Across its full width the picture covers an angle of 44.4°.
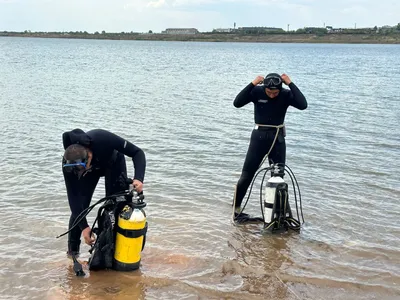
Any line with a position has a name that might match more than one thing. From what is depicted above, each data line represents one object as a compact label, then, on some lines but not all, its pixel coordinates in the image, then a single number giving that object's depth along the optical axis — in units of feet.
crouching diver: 14.51
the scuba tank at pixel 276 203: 20.68
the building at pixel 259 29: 595.47
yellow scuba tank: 15.88
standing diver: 20.74
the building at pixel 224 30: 634.64
